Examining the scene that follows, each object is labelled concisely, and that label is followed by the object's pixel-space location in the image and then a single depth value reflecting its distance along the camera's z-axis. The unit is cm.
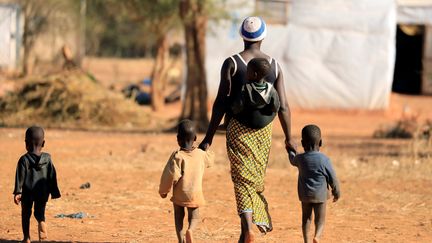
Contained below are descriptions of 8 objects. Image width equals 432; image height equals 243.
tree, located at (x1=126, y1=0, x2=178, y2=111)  4653
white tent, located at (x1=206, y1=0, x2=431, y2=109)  5028
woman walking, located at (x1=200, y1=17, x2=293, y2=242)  1306
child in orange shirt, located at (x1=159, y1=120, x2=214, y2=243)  1320
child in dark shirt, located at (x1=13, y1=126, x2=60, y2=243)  1359
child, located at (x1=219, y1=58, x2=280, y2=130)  1284
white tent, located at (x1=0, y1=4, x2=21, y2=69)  5884
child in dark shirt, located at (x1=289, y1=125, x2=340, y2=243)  1326
